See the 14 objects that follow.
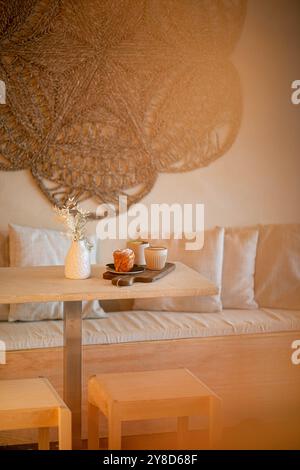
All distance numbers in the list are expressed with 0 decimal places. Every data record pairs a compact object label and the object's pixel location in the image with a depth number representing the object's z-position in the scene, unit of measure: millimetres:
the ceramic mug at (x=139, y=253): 3326
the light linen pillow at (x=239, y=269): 4176
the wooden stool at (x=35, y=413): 2586
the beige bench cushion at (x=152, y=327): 3561
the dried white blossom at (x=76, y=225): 3139
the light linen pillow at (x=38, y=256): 3789
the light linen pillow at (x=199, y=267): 4043
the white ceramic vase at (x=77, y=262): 3121
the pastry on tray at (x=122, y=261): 3160
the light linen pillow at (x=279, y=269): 4176
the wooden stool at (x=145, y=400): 2668
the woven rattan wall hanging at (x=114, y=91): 3998
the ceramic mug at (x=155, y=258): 3230
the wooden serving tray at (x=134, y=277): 2994
